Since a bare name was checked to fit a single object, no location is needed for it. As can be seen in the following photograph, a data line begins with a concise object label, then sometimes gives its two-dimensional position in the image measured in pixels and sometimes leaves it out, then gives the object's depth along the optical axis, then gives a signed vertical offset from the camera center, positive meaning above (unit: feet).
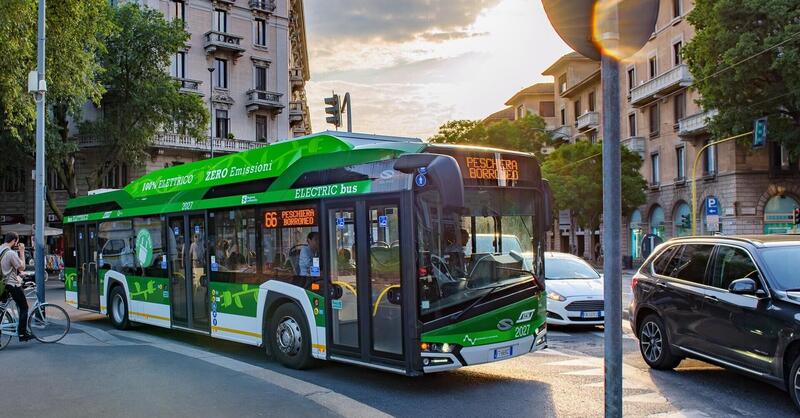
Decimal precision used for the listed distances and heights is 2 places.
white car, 41.98 -4.43
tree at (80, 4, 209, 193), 123.13 +25.72
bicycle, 38.73 -4.73
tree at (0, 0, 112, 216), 52.70 +15.55
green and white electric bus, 24.77 -0.89
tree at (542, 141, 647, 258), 142.61 +9.09
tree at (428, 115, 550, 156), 182.19 +24.63
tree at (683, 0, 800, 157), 98.37 +22.98
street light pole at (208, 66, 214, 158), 157.37 +31.28
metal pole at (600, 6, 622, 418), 9.13 -0.01
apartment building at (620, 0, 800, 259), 120.67 +11.66
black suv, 22.56 -2.97
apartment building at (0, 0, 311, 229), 147.84 +35.25
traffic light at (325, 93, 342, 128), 52.65 +9.38
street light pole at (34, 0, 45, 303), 49.85 +4.80
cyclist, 37.60 -1.81
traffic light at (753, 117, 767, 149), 82.99 +10.75
